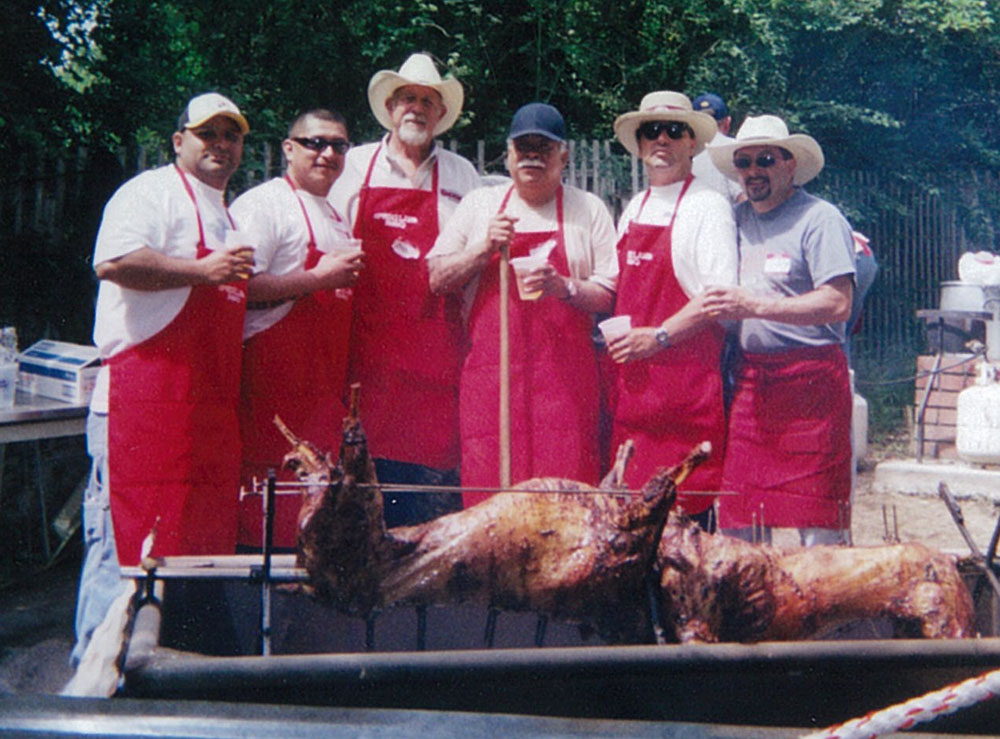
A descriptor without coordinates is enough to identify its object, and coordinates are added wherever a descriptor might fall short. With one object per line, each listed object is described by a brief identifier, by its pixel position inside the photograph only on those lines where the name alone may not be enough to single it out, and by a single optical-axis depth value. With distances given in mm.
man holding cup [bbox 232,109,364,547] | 3953
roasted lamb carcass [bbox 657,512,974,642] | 2684
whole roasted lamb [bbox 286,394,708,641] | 2602
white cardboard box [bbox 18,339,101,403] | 5117
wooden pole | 3723
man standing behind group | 4645
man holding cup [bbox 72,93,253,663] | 3562
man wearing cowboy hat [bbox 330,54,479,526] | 4090
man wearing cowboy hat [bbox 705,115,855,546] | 3824
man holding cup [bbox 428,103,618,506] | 3863
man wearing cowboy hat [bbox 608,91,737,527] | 3807
